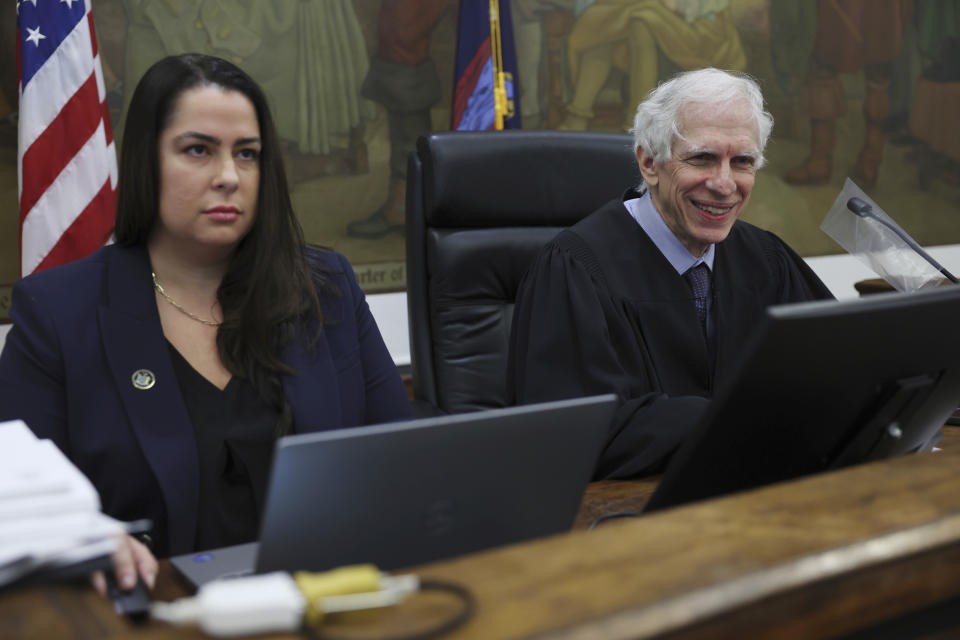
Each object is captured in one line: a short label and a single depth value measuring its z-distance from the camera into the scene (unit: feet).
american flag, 13.83
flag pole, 16.81
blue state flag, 16.82
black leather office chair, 12.24
